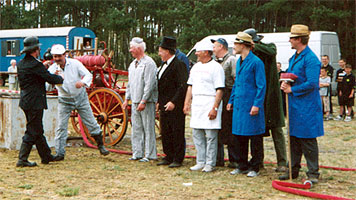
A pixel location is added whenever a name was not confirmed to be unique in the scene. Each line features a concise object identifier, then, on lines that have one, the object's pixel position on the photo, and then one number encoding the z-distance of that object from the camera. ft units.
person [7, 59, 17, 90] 71.36
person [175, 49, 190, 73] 24.53
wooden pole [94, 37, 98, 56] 30.57
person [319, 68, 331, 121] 39.83
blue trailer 78.64
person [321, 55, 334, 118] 40.97
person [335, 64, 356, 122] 42.04
